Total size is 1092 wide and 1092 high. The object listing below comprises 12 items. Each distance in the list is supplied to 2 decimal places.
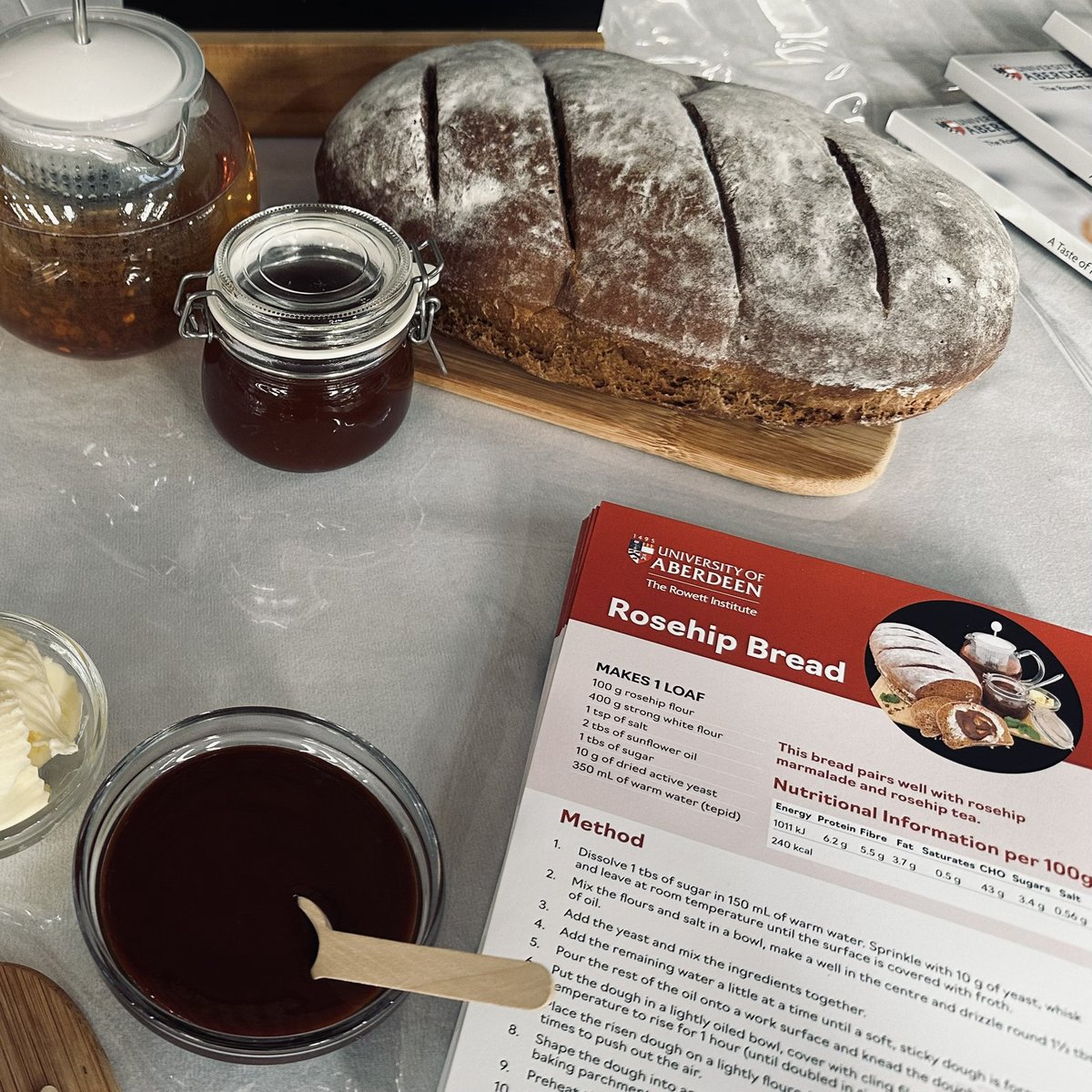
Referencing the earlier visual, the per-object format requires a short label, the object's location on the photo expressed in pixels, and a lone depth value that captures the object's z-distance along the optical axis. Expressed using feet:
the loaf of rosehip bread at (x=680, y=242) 2.43
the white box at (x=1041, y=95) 3.47
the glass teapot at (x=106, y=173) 2.12
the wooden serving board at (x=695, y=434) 2.65
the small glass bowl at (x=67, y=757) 1.74
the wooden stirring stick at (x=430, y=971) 1.58
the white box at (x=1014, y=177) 3.39
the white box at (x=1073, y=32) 3.82
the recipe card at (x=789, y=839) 1.68
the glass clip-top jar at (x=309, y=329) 2.13
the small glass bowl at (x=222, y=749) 1.53
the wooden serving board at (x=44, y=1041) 1.61
